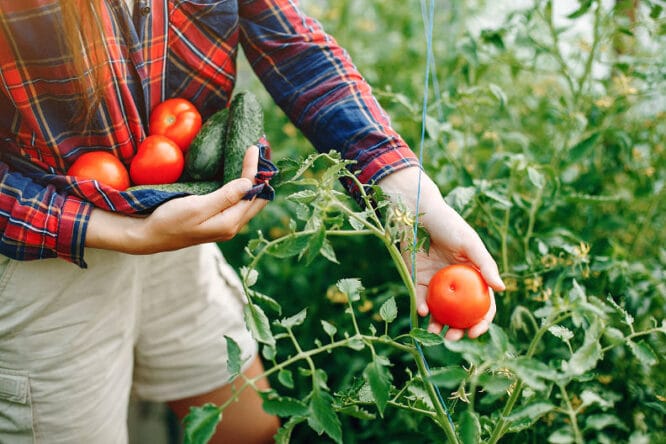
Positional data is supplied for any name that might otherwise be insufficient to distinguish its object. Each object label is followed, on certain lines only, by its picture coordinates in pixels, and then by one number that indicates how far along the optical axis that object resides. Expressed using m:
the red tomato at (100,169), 0.98
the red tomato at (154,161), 1.03
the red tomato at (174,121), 1.06
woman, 0.93
